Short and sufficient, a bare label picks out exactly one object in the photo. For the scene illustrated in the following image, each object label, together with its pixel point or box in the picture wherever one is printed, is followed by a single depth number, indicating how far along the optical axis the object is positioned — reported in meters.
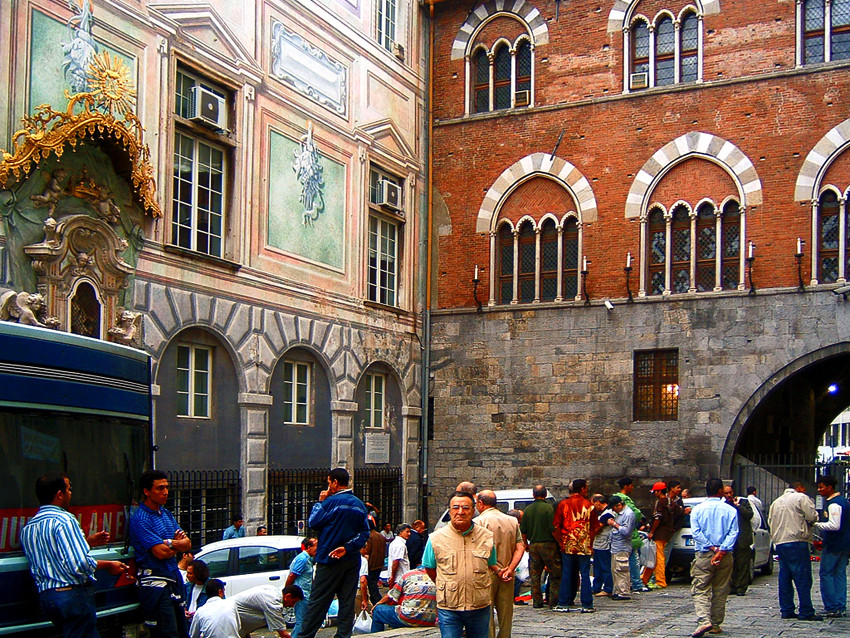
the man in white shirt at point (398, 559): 16.27
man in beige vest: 8.64
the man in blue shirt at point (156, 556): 9.64
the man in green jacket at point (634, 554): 17.66
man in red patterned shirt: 14.77
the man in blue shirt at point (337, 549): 10.35
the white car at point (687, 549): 18.92
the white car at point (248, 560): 15.59
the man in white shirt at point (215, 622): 11.29
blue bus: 8.61
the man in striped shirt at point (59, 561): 8.38
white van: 20.95
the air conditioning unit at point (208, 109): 19.39
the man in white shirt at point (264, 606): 12.31
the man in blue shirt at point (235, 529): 18.75
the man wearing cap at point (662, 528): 18.39
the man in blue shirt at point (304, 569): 13.15
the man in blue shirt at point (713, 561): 12.18
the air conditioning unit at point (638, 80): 25.11
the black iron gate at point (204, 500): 18.78
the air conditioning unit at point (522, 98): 26.36
